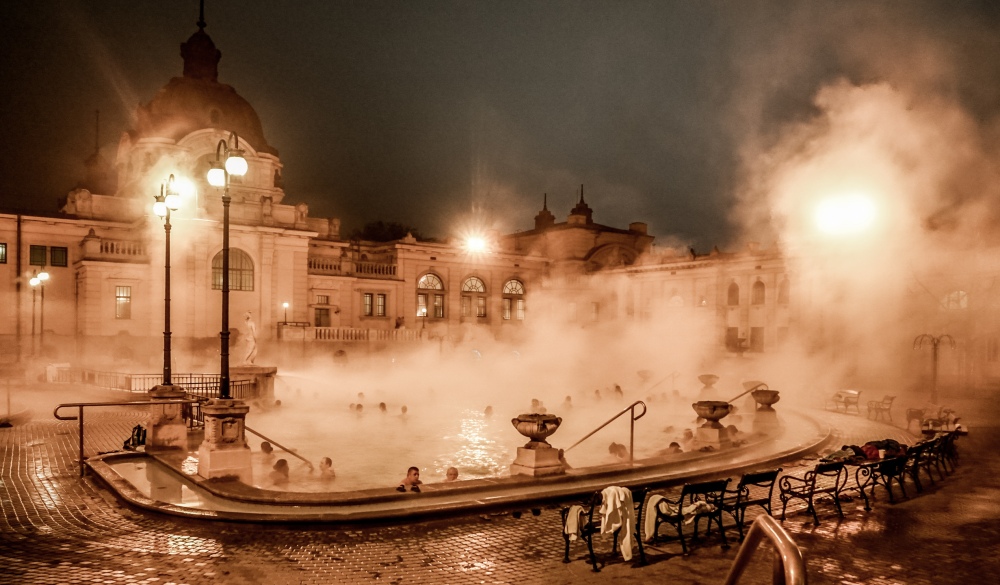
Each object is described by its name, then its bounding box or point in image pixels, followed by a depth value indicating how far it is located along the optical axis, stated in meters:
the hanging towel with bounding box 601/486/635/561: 7.25
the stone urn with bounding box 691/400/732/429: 13.82
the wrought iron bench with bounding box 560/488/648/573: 7.17
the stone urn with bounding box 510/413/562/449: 10.53
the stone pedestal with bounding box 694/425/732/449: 13.96
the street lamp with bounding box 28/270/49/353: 28.56
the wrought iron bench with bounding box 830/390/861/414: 22.82
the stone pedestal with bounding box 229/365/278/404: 23.75
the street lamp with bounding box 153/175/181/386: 13.40
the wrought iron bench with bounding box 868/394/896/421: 21.09
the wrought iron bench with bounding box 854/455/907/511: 9.59
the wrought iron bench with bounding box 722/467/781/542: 8.20
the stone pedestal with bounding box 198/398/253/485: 10.36
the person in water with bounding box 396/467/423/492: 9.86
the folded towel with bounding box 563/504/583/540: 7.26
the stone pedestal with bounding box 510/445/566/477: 10.45
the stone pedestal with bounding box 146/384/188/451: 13.24
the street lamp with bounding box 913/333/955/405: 22.17
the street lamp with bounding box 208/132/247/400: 10.30
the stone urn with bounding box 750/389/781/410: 16.70
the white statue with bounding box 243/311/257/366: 22.48
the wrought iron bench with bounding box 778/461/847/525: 8.91
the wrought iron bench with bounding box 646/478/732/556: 7.67
